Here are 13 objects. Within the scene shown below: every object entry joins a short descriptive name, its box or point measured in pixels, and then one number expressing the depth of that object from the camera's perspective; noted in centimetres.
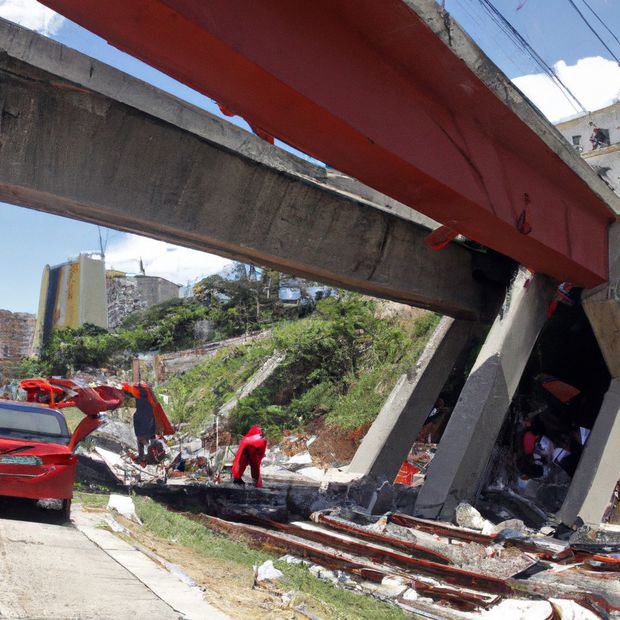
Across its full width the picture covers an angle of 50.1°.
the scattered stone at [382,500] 1048
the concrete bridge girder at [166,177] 691
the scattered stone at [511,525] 886
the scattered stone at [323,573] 722
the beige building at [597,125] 3687
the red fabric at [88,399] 1063
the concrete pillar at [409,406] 1301
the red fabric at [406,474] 1379
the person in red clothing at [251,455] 1162
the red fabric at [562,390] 1301
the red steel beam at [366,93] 483
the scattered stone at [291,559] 774
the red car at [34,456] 743
